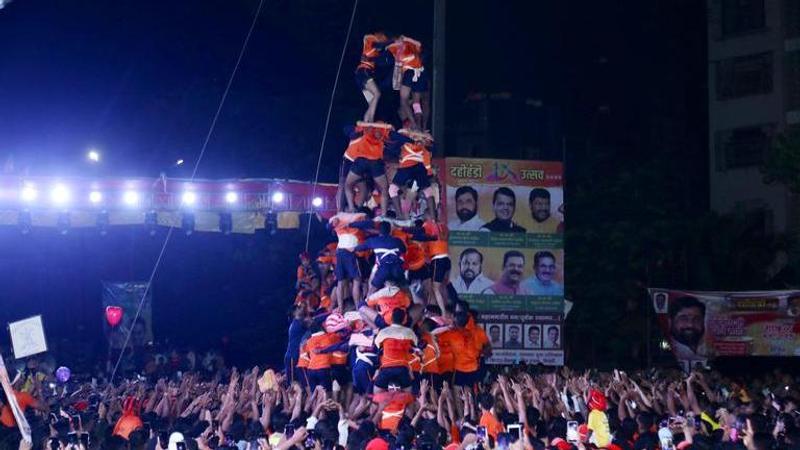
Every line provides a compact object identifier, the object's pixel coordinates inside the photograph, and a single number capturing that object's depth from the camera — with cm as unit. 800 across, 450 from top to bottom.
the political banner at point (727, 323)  2312
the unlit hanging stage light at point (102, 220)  2295
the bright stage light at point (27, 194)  2211
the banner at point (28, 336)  1517
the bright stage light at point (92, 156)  2723
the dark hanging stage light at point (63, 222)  2283
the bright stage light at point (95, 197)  2275
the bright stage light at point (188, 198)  2323
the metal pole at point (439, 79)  2227
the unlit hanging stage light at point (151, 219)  2314
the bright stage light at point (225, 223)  2348
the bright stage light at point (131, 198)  2300
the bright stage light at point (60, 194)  2247
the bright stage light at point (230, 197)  2344
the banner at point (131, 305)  2620
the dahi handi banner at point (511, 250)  2381
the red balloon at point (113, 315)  2566
